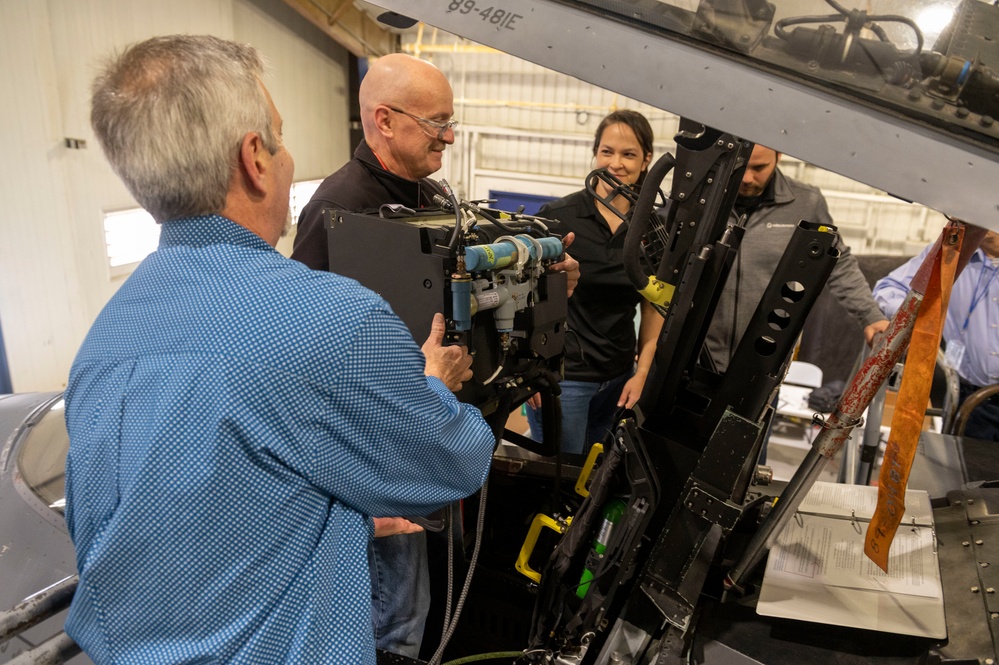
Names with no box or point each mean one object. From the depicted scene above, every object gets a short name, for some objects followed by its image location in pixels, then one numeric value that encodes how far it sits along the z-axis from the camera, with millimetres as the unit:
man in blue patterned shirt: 873
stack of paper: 1375
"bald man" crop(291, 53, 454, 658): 1887
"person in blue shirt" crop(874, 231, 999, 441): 2900
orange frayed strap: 1133
